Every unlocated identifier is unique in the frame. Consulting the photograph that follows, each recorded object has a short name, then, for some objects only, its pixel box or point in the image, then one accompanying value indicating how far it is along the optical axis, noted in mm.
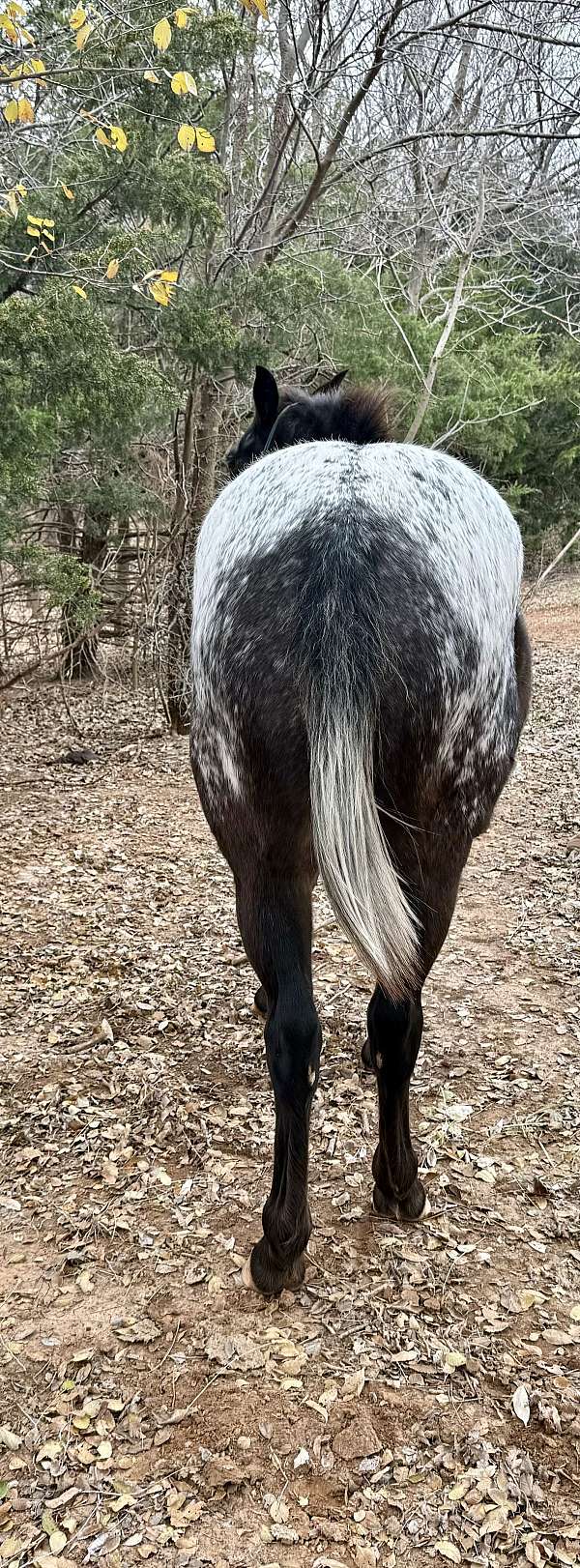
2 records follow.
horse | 1694
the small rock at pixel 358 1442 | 1776
